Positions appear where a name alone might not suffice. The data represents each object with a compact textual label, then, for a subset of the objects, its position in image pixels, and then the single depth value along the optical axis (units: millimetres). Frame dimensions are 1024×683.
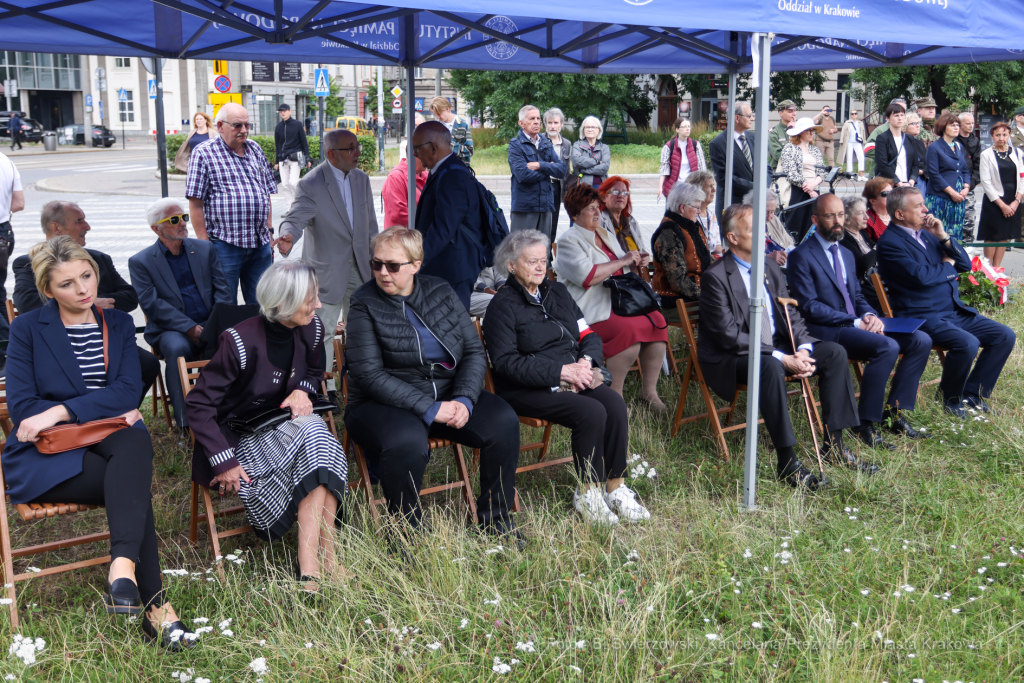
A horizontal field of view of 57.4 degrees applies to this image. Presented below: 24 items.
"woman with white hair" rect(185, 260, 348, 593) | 3629
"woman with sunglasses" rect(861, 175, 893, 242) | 6855
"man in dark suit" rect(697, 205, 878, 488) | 4738
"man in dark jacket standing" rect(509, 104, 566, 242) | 9125
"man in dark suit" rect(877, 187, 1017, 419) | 5719
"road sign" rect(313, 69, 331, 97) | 21859
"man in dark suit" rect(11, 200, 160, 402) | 4973
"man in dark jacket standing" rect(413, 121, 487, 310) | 5355
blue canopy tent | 3920
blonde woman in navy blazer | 3320
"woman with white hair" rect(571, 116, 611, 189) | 10695
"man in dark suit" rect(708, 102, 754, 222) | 9719
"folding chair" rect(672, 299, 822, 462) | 5070
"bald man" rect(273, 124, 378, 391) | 6043
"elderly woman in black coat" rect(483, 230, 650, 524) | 4363
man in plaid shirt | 5977
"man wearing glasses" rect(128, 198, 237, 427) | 5082
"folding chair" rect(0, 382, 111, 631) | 3370
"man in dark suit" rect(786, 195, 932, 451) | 5270
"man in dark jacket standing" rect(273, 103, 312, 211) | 16125
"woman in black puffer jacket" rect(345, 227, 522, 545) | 4059
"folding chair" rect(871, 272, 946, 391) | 5930
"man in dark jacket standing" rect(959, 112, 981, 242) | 11289
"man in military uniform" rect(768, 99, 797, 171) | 10180
